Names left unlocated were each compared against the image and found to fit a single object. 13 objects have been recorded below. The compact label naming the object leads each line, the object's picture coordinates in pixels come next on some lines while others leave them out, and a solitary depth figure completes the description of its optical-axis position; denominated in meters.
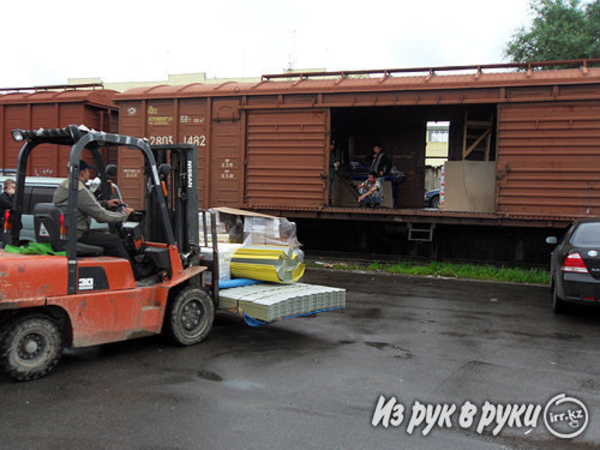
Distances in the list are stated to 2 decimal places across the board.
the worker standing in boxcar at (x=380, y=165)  12.62
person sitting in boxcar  12.23
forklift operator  4.68
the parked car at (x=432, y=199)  21.06
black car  6.78
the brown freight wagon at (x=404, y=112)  10.30
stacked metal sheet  5.55
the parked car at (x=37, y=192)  8.60
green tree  20.95
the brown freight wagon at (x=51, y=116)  13.24
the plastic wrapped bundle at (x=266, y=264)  6.31
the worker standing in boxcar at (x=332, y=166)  12.47
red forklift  4.35
